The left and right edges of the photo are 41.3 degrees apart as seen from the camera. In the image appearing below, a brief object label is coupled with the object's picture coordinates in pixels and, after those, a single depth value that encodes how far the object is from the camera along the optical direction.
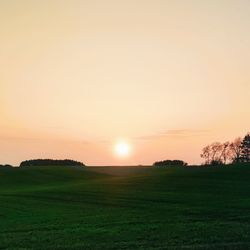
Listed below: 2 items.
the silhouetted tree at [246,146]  127.07
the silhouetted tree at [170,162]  117.84
